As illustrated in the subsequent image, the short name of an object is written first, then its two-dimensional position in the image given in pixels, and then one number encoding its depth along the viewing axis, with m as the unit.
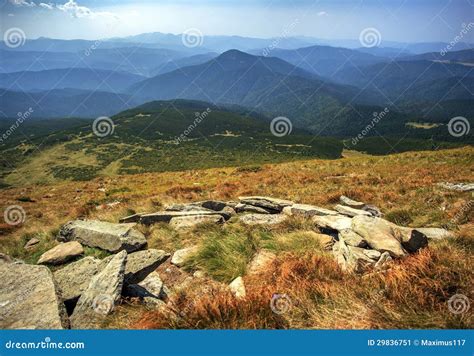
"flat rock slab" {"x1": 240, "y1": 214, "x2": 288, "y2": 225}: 10.12
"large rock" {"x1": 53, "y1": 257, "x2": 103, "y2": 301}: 6.36
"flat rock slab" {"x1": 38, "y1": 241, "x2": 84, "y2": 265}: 8.77
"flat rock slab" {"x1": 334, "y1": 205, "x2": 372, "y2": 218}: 10.30
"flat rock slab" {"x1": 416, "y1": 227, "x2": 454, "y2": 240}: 7.79
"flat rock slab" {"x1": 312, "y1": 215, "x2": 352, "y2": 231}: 8.59
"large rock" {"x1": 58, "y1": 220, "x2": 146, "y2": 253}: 8.97
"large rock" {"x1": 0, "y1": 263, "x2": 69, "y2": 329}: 5.42
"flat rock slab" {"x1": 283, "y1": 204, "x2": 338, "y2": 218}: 10.36
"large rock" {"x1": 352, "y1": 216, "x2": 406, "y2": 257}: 6.68
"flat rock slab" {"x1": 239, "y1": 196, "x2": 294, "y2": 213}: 12.04
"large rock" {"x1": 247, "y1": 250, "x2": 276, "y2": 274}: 6.67
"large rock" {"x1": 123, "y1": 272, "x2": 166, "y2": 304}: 5.82
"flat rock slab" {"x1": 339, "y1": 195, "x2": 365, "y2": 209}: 11.95
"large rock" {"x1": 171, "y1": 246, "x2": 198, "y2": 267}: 7.73
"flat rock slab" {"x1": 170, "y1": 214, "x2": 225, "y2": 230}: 10.30
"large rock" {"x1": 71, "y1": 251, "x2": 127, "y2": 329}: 5.41
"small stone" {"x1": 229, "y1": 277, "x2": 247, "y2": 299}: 5.40
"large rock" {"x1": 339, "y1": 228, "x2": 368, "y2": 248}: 7.13
